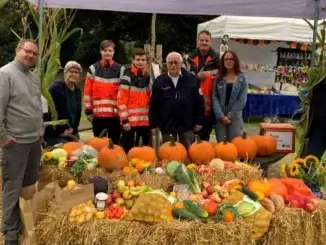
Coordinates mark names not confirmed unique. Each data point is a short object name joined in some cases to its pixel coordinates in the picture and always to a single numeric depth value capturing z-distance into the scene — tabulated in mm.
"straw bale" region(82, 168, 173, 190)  4270
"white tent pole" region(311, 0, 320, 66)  5617
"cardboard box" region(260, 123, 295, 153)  6371
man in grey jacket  4059
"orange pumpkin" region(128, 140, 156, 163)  4859
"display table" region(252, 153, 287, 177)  5688
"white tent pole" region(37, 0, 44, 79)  4767
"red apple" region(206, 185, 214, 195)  4133
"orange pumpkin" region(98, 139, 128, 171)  4629
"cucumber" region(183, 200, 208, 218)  3611
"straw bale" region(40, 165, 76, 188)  4582
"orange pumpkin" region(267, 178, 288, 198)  4191
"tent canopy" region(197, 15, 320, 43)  12695
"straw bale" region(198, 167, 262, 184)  4543
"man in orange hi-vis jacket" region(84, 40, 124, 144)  6016
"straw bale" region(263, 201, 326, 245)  3820
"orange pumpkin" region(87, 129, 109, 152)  5133
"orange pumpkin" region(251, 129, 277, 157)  5895
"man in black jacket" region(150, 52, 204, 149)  5672
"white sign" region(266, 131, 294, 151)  6375
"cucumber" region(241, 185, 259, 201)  3943
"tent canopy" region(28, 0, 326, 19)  5074
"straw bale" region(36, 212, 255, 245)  3465
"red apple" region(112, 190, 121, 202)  3978
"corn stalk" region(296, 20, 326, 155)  6117
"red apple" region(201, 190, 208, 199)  4062
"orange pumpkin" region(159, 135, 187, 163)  4996
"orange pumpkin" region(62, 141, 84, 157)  4941
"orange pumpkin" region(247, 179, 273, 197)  4155
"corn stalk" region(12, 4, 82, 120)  5336
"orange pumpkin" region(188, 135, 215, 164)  5098
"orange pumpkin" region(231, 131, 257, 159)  5488
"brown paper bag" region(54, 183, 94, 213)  3779
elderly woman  5750
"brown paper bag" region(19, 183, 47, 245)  3951
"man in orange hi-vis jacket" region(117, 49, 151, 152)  5848
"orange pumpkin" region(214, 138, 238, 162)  5195
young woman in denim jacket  6008
